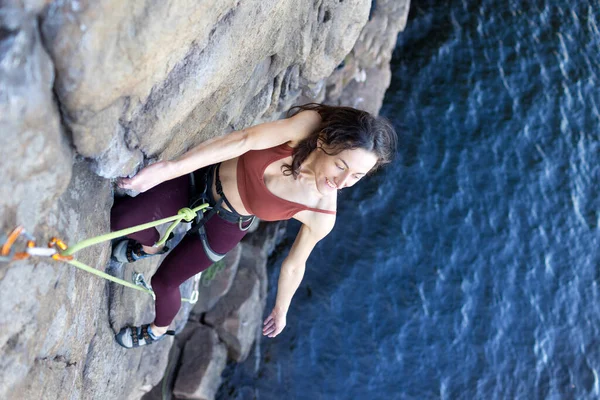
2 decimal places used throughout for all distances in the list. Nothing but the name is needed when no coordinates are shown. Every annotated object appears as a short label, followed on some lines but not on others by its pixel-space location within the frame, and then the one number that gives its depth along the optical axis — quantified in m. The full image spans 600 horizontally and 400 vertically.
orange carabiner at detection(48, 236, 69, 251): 1.95
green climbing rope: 1.93
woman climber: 2.45
